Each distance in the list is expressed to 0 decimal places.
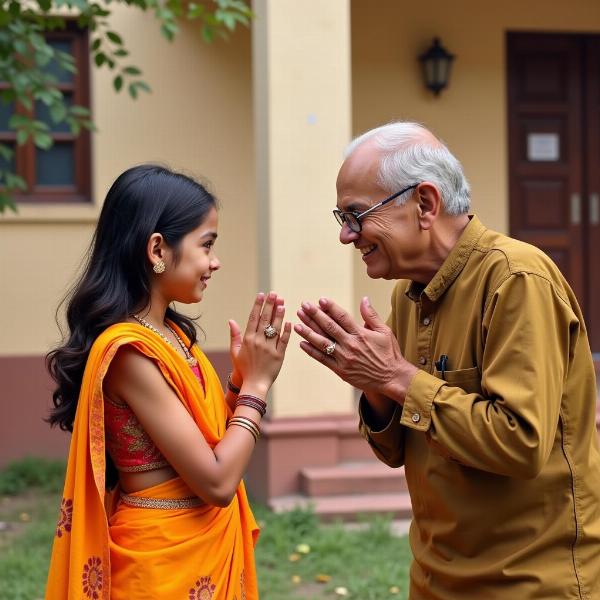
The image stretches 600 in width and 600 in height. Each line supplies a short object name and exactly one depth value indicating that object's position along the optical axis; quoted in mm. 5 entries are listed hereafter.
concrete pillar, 6270
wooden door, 8500
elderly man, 2047
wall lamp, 8055
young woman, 2471
